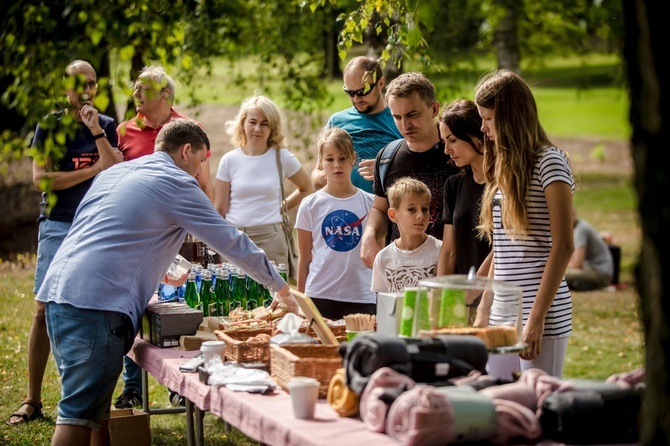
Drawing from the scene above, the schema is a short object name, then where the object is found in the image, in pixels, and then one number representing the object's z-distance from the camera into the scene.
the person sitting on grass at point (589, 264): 10.94
